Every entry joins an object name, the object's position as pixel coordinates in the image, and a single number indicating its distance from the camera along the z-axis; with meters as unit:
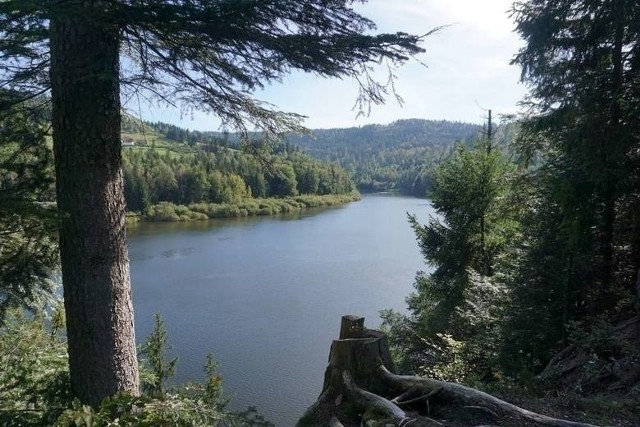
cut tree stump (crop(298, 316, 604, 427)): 2.90
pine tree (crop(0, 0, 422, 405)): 2.68
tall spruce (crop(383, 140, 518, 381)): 11.02
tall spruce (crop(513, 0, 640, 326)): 6.20
